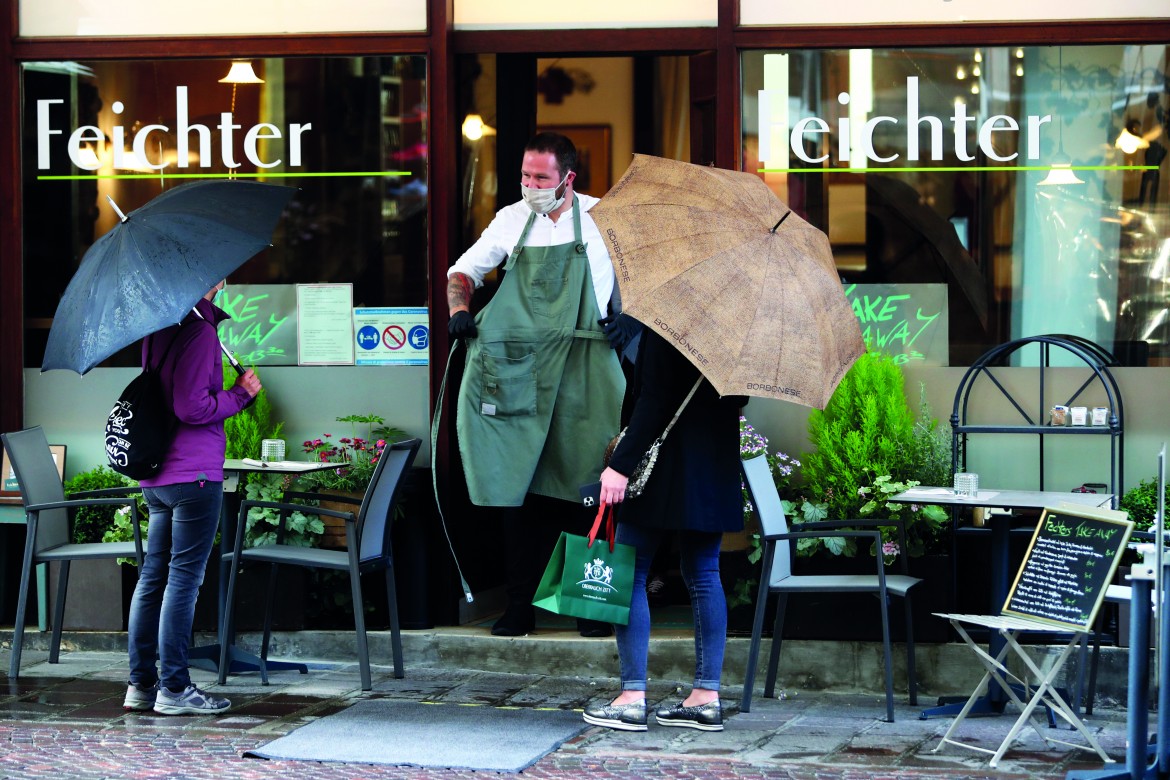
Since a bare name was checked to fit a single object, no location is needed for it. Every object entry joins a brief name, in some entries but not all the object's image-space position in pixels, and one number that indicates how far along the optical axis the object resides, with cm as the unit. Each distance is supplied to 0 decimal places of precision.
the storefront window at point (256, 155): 1555
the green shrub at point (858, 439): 1407
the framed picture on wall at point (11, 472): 1580
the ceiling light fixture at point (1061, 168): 1514
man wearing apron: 1427
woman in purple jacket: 1198
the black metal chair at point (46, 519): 1391
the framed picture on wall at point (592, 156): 2094
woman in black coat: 1154
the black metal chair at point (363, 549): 1316
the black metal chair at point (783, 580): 1248
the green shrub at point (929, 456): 1428
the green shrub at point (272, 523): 1478
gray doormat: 1101
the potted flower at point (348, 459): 1498
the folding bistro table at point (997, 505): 1230
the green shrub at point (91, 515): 1530
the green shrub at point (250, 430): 1540
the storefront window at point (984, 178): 1505
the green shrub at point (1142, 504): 1341
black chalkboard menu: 1059
